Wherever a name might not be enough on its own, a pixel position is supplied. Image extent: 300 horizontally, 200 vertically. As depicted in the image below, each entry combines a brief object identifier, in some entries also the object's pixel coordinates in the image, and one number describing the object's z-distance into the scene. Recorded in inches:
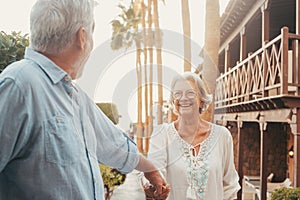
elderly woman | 45.0
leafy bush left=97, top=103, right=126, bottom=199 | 136.9
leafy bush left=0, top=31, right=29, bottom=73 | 71.5
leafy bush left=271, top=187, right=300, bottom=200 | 117.5
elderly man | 23.7
